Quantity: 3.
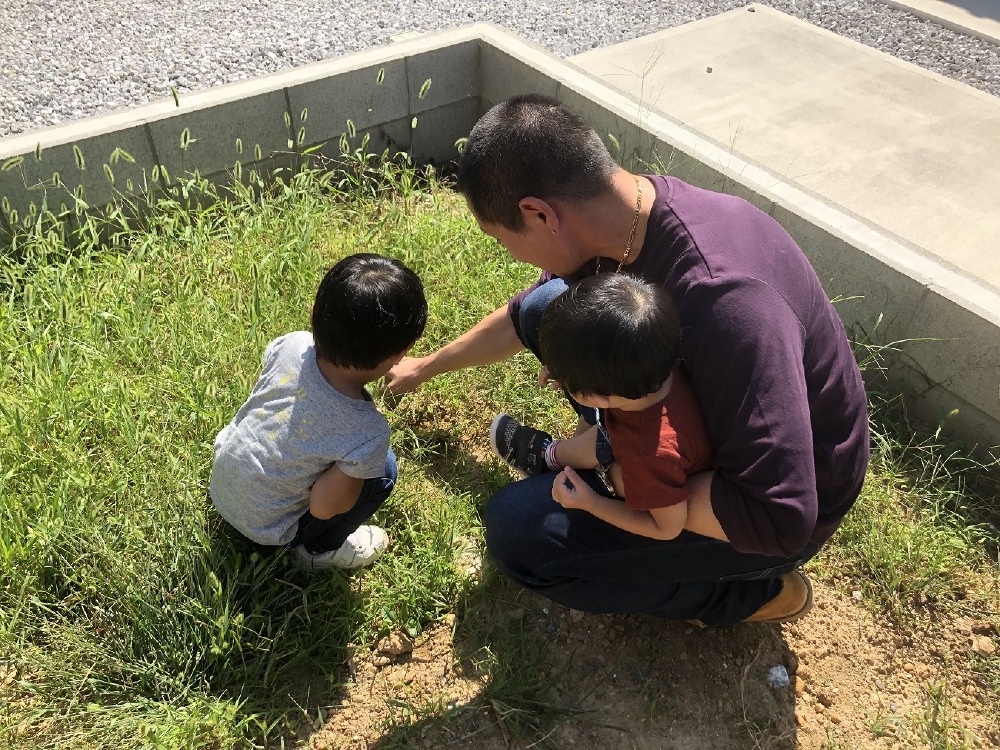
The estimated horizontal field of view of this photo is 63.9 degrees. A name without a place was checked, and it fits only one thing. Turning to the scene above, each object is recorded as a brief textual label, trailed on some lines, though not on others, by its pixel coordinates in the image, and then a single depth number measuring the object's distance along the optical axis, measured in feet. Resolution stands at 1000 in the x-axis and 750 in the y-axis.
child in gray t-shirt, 5.50
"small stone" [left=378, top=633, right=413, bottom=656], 6.72
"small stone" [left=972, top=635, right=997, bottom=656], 6.86
